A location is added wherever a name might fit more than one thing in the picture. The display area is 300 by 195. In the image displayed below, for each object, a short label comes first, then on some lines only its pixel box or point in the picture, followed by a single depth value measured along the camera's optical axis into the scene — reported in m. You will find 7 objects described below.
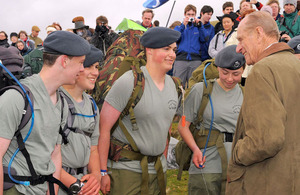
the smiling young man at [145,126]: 3.65
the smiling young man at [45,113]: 2.38
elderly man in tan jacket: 2.59
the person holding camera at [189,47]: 9.76
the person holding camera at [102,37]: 8.21
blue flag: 10.73
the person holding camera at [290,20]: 9.01
